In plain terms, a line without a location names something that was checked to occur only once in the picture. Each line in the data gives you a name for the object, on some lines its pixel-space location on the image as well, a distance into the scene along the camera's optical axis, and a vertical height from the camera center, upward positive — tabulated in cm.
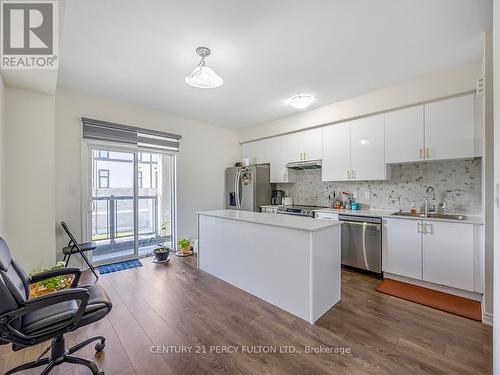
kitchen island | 208 -77
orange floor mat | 223 -123
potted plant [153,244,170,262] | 373 -112
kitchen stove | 387 -42
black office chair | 119 -80
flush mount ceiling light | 328 +129
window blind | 340 +87
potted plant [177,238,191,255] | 414 -109
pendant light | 226 +112
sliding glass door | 360 -25
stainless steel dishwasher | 307 -79
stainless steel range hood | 407 +42
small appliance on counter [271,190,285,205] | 498 -22
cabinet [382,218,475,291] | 244 -76
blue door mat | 337 -125
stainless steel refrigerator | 463 +0
